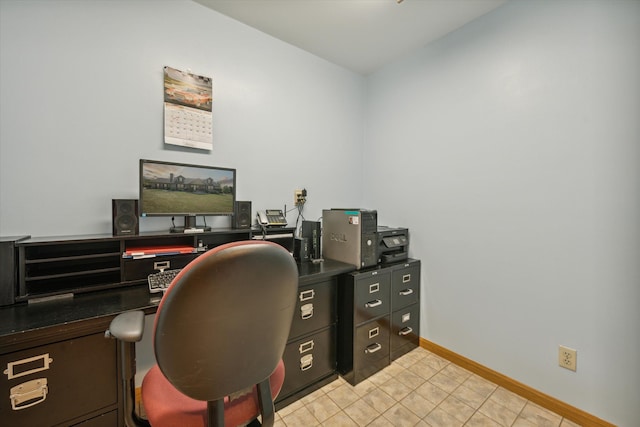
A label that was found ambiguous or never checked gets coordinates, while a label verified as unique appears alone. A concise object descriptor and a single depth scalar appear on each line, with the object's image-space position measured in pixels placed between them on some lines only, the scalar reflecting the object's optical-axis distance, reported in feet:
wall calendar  5.85
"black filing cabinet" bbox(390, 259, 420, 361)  7.11
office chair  2.19
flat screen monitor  5.14
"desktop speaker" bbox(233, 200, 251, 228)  6.36
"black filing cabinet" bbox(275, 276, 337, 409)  5.51
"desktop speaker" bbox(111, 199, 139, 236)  4.77
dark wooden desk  3.08
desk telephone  6.82
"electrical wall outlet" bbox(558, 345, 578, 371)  5.22
